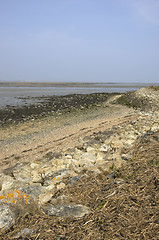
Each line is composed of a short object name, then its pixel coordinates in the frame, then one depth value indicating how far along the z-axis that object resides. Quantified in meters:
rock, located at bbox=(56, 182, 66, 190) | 4.40
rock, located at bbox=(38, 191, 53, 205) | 3.90
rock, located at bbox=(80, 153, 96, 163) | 6.11
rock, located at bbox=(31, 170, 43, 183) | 5.20
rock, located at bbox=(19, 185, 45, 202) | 4.02
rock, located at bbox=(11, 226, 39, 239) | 2.92
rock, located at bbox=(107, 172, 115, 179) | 4.61
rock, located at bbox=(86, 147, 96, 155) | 7.17
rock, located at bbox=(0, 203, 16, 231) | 3.09
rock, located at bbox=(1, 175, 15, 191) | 4.59
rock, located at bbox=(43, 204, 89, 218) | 3.39
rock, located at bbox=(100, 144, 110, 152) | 7.21
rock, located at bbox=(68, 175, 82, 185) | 4.55
